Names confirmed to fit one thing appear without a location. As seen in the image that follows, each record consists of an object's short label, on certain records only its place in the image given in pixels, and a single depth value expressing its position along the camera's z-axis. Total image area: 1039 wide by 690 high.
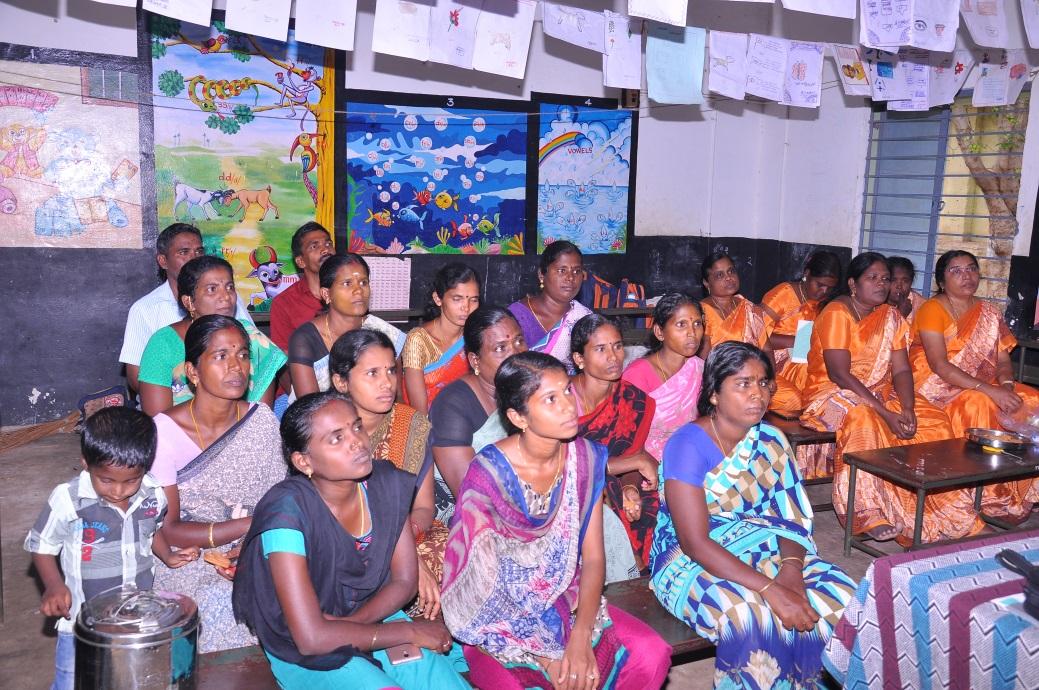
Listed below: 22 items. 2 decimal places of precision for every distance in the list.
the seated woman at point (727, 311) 5.96
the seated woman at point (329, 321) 4.22
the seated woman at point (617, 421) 3.70
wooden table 4.33
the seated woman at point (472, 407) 3.54
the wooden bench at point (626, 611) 2.53
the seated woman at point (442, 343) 4.25
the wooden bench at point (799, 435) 5.37
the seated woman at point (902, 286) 6.47
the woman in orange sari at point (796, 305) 6.16
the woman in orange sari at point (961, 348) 5.59
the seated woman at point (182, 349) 3.74
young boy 2.60
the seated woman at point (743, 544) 2.92
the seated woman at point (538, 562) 2.67
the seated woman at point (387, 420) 3.24
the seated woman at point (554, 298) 5.13
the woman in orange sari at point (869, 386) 5.30
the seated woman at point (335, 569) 2.41
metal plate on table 4.80
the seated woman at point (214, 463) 2.94
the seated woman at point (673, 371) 4.26
